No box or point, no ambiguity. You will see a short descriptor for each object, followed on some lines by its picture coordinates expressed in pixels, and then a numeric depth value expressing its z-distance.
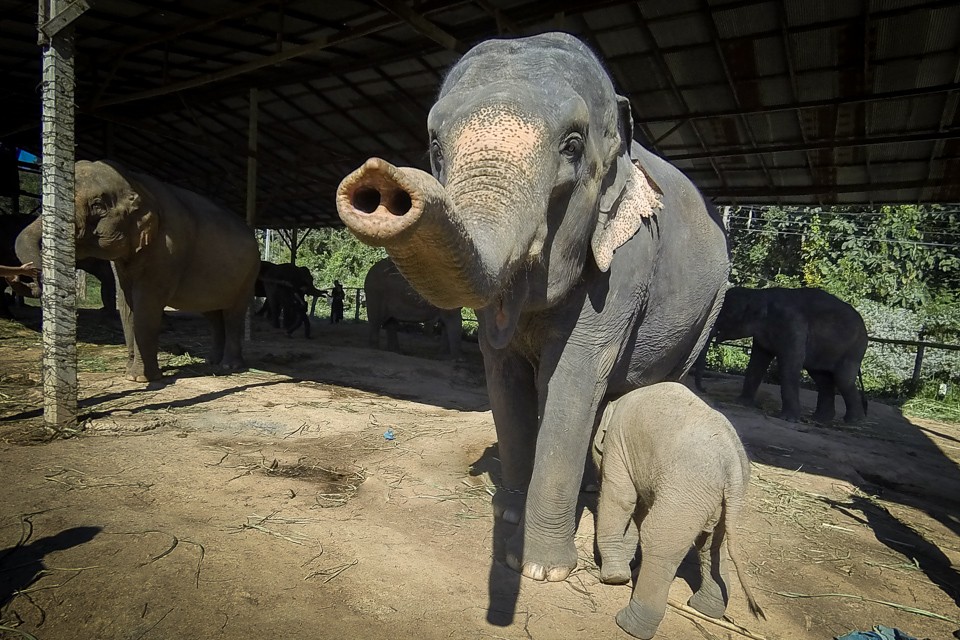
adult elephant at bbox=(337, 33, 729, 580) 1.42
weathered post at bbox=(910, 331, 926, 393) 11.98
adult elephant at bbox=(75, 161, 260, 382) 5.54
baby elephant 2.34
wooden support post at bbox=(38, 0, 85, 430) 4.15
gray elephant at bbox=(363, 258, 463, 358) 11.69
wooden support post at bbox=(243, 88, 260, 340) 10.74
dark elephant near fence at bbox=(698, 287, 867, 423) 8.84
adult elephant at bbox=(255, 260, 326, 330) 14.23
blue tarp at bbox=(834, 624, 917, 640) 2.34
